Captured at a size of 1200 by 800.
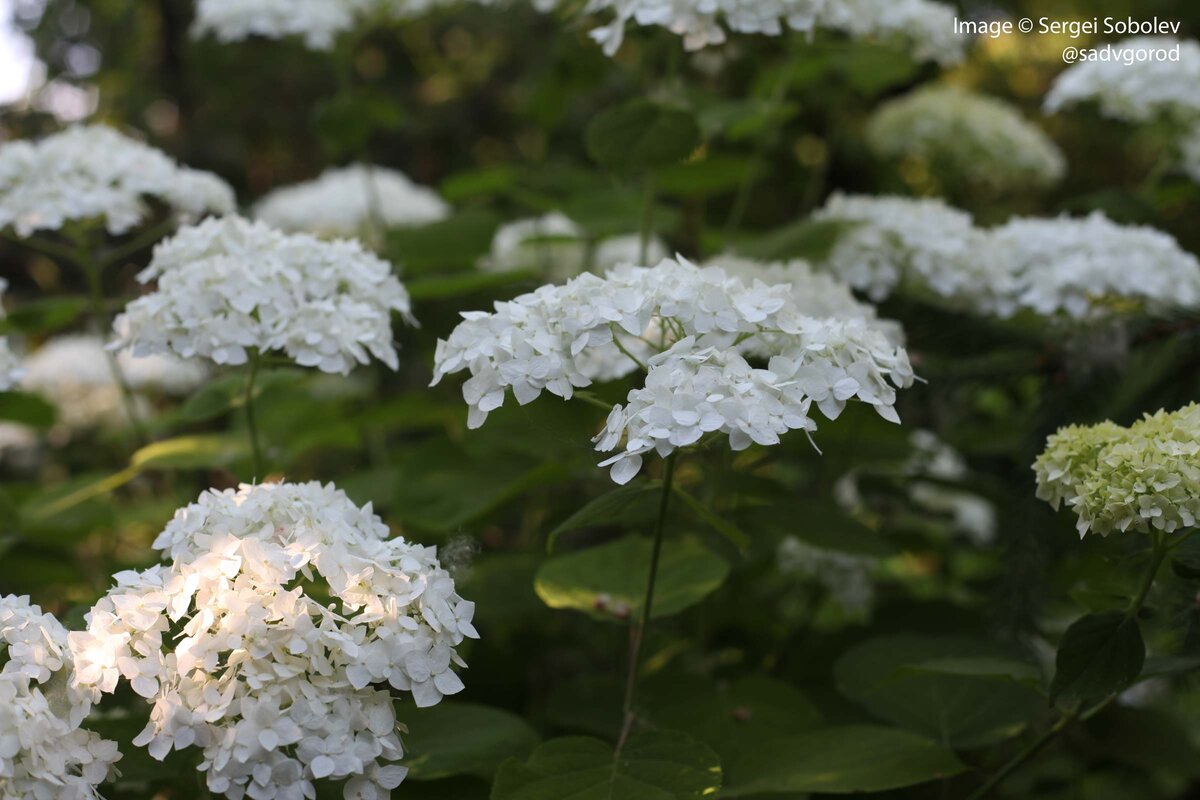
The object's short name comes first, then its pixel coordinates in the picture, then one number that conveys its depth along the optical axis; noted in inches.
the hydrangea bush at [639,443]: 50.1
